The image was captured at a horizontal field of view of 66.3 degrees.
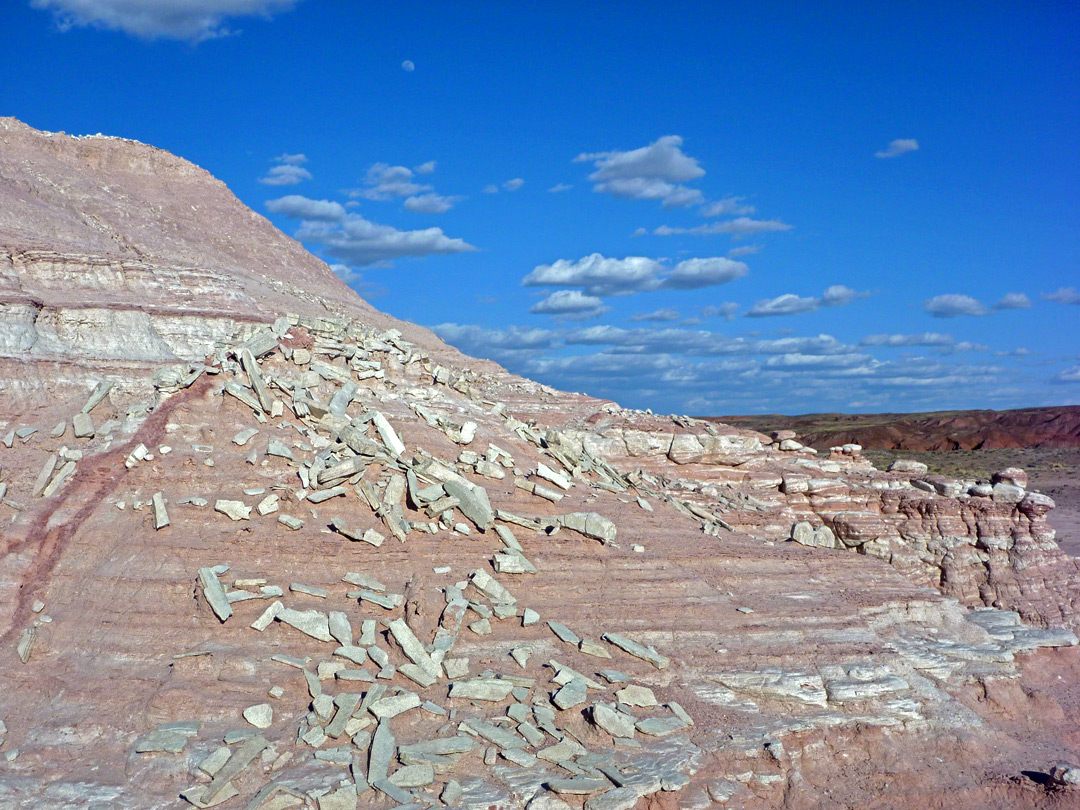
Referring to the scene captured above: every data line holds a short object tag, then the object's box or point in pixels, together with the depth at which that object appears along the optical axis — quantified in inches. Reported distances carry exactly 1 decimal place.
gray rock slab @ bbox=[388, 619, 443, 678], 374.0
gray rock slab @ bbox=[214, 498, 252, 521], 426.6
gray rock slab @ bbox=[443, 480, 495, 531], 450.6
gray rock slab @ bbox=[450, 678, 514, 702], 362.6
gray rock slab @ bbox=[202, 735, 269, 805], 310.0
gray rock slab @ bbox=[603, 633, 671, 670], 403.5
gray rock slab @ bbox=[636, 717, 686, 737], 366.0
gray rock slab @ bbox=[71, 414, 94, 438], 489.1
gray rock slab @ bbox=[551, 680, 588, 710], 364.5
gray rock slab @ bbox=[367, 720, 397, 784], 319.9
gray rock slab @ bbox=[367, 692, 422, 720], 347.3
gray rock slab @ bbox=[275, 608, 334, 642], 381.7
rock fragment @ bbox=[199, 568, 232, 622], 381.1
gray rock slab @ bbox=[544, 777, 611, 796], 323.0
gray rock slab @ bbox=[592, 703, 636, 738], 358.0
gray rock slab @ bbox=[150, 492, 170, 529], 418.9
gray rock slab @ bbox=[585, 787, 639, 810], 322.3
